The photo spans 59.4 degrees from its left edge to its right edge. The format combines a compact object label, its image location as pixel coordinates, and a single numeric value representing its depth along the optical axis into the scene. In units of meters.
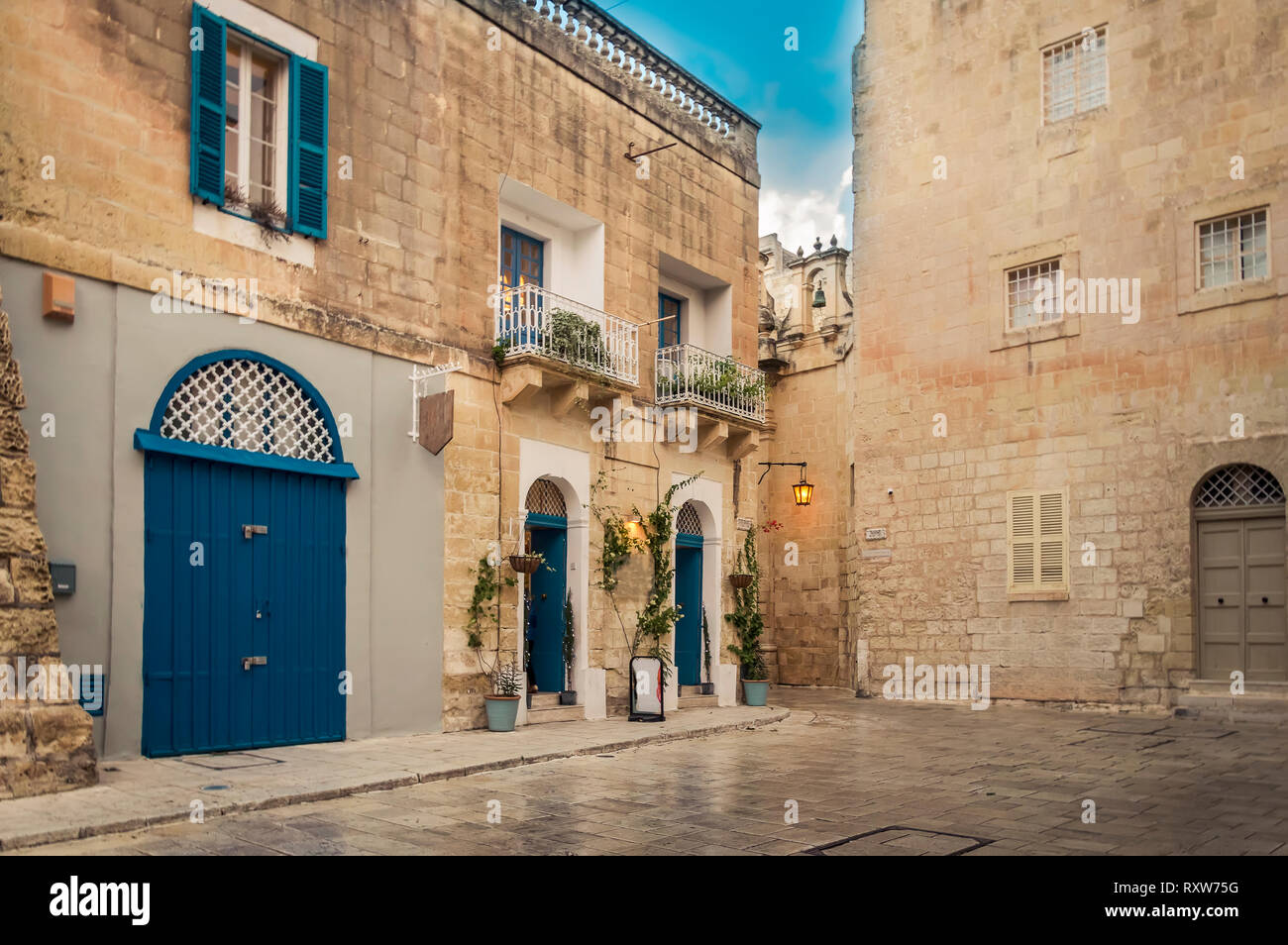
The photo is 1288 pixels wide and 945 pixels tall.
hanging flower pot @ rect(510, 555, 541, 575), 13.52
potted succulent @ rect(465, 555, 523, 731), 13.00
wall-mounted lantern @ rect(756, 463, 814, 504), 21.09
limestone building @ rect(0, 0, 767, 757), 9.62
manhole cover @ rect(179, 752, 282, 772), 9.66
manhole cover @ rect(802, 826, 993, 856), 6.99
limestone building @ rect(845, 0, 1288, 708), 16.33
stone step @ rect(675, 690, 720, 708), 16.84
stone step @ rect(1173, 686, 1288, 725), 15.26
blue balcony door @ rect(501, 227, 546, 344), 14.82
